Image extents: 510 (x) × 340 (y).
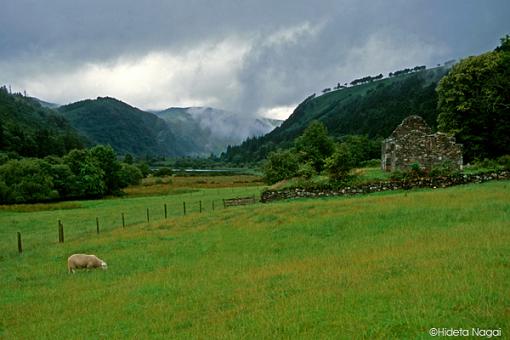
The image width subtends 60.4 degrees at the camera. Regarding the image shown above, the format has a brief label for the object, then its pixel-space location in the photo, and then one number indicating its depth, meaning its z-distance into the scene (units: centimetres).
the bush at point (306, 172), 4134
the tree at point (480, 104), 4734
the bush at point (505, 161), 3553
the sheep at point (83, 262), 2008
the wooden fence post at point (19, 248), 2827
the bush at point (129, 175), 11240
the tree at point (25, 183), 8462
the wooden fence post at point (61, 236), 3027
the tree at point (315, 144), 7238
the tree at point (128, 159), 17825
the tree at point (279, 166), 7781
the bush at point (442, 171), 3600
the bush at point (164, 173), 17312
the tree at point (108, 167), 10775
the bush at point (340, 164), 3803
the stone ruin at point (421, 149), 4106
